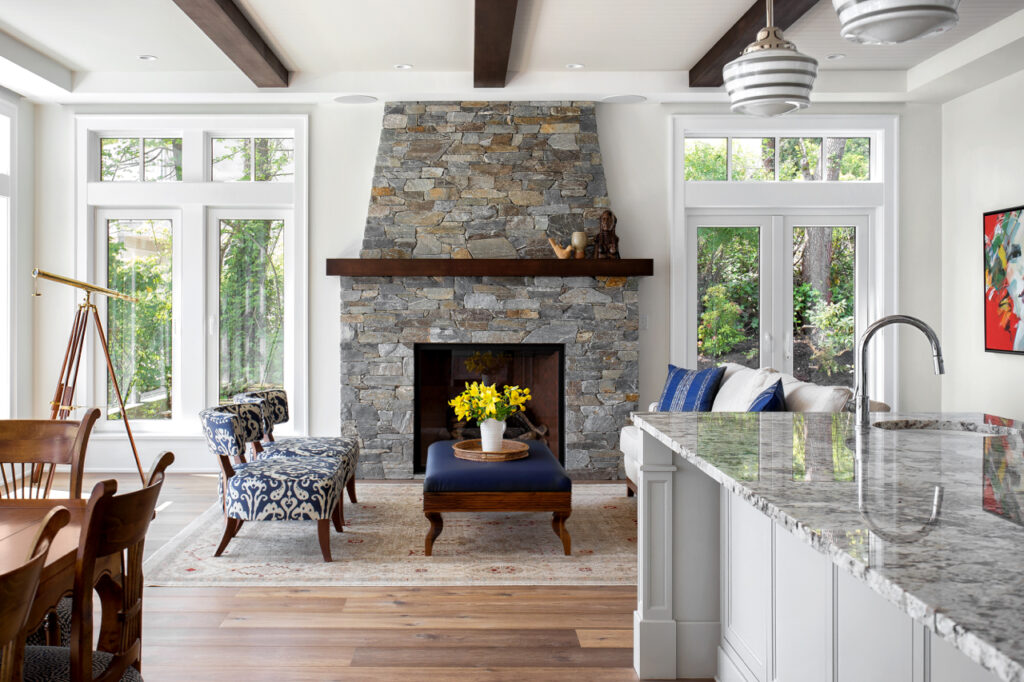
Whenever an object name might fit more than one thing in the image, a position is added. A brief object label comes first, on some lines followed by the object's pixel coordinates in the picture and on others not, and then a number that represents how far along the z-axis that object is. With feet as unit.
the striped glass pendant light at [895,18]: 5.07
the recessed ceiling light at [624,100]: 18.72
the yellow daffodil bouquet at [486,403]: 13.51
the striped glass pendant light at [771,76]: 6.89
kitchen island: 3.01
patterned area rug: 11.61
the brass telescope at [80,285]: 14.36
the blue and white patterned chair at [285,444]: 14.20
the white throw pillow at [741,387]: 13.03
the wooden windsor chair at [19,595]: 3.44
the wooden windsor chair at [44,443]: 7.89
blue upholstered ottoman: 12.35
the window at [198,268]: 19.39
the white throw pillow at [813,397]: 11.16
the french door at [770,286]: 19.61
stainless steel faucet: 6.90
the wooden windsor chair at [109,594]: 4.91
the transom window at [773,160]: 19.60
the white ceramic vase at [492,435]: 13.57
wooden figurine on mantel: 18.65
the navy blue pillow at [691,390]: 14.73
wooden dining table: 4.98
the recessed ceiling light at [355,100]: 18.69
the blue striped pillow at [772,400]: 11.73
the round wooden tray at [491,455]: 13.38
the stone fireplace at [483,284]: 18.88
